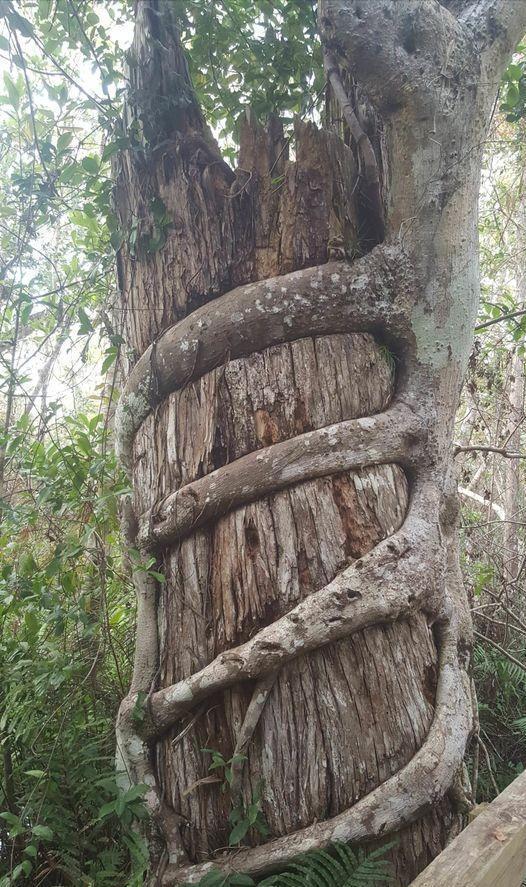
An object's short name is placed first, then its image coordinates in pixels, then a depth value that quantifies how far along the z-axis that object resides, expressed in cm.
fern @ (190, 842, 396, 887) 112
